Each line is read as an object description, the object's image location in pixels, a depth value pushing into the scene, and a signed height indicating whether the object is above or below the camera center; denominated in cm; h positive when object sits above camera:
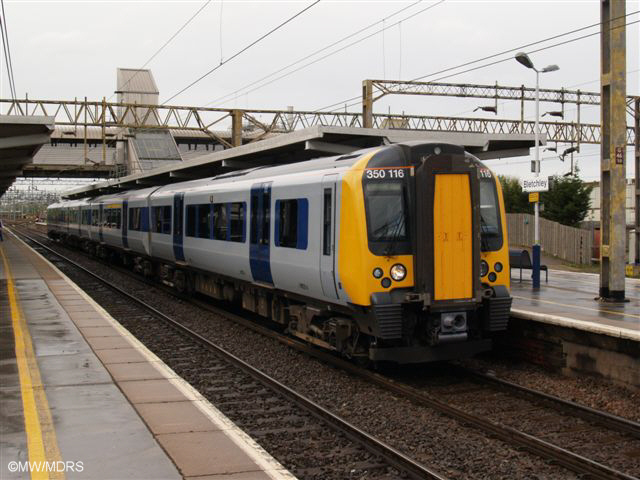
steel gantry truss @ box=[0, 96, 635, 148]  3179 +540
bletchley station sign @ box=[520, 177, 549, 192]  1869 +98
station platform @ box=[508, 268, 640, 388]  938 -166
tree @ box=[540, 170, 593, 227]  3650 +103
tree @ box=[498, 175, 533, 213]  4403 +137
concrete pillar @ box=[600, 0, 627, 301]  1425 +136
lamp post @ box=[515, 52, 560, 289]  1692 +176
